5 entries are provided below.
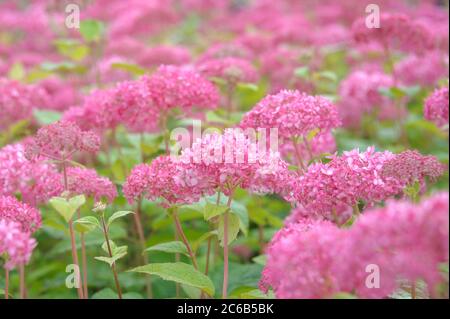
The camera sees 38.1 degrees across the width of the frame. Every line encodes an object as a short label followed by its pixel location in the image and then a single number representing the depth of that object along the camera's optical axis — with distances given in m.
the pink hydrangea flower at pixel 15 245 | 1.89
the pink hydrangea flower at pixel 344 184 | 2.15
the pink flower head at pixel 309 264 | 1.71
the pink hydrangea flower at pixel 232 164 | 2.12
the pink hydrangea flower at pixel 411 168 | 2.17
